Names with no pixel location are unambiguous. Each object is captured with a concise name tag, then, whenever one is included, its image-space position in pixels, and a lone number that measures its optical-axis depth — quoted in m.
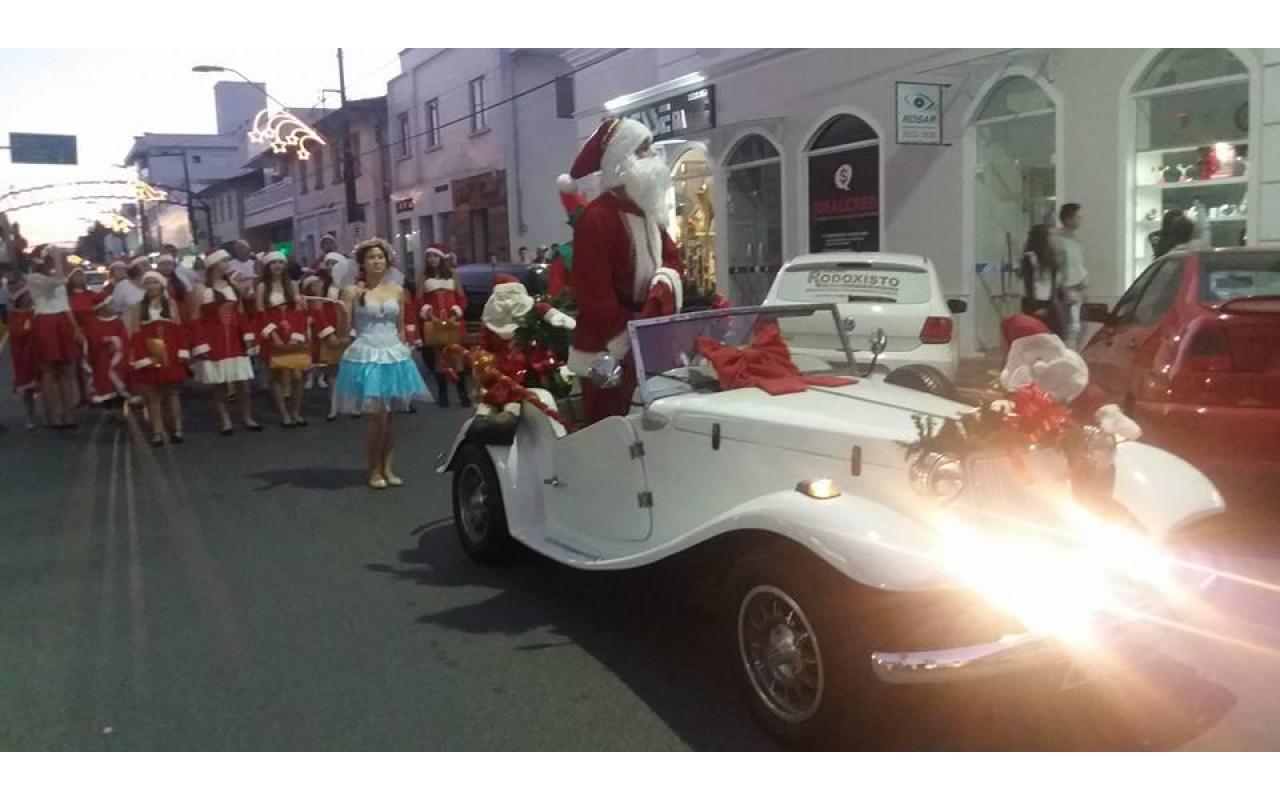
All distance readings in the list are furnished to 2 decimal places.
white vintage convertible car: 3.11
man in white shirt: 10.70
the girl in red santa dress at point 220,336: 10.45
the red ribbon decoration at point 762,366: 4.34
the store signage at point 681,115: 17.98
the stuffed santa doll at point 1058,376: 3.70
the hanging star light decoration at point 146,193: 21.61
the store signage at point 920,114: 13.06
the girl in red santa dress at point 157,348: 9.80
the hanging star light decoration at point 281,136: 21.55
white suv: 8.56
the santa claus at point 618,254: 5.06
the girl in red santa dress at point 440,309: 12.08
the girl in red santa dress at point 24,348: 11.41
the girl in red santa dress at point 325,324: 11.10
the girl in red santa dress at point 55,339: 11.26
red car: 5.85
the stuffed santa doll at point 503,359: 5.52
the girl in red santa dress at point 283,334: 11.04
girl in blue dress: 7.79
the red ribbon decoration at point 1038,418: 3.43
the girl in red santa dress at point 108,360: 11.45
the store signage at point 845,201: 15.05
